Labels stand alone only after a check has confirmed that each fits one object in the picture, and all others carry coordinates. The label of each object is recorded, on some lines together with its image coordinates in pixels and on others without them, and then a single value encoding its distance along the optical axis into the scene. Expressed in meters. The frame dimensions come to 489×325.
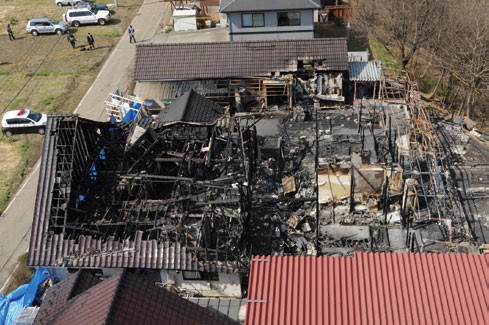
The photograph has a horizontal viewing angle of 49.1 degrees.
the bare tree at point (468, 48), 37.69
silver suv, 60.53
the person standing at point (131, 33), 56.11
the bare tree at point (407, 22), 42.34
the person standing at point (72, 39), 56.71
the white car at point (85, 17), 61.88
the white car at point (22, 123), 42.41
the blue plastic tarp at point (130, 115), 39.12
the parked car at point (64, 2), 67.50
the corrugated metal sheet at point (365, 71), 40.31
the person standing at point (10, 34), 60.53
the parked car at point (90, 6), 63.34
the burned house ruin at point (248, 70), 37.91
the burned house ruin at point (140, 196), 22.70
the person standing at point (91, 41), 56.12
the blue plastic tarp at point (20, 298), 25.09
